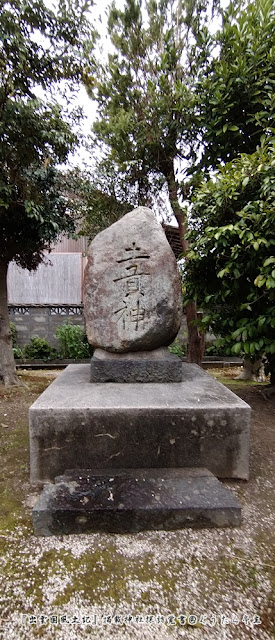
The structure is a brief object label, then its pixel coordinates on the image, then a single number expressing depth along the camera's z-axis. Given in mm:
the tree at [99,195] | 6047
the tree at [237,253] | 2994
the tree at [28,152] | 3486
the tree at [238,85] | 3814
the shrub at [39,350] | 9555
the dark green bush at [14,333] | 9727
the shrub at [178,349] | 9898
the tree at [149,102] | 5148
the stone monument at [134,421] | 1936
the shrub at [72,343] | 9562
